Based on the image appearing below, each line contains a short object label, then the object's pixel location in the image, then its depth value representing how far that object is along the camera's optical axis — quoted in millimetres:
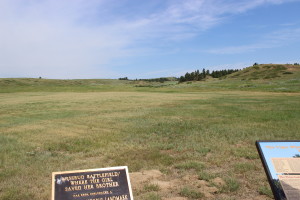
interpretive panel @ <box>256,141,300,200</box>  4219
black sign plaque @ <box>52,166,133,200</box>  4301
